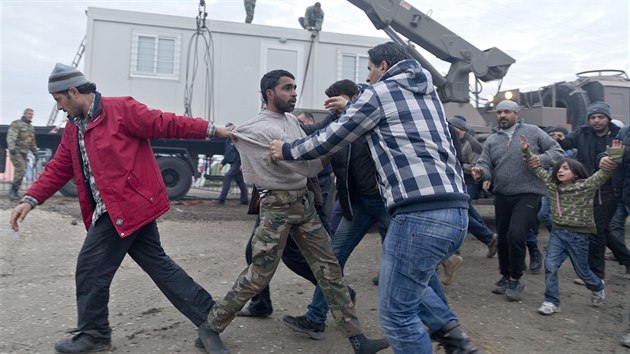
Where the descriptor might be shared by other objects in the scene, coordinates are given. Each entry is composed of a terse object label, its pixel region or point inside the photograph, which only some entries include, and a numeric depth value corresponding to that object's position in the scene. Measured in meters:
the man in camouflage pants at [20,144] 10.05
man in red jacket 3.31
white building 10.38
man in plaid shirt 2.58
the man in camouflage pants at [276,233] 3.35
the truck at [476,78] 9.98
